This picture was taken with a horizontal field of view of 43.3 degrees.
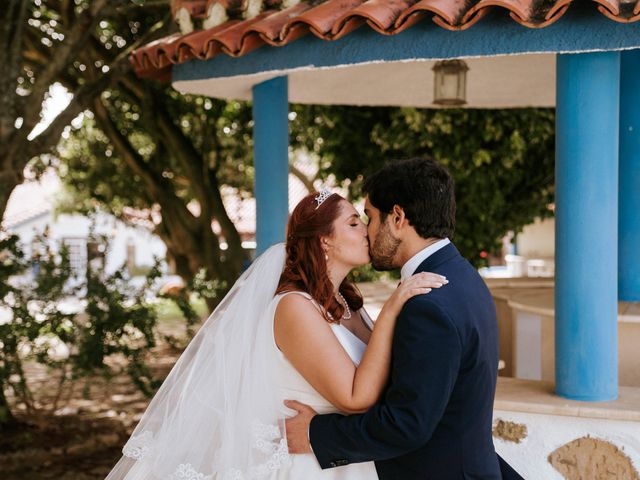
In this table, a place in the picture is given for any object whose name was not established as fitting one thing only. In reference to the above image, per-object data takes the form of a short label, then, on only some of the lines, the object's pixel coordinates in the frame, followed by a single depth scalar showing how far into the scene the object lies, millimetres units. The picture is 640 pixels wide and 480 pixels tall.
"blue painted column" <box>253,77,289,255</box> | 5238
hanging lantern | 5418
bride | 2670
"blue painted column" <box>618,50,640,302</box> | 4988
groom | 2441
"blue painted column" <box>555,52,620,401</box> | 3707
